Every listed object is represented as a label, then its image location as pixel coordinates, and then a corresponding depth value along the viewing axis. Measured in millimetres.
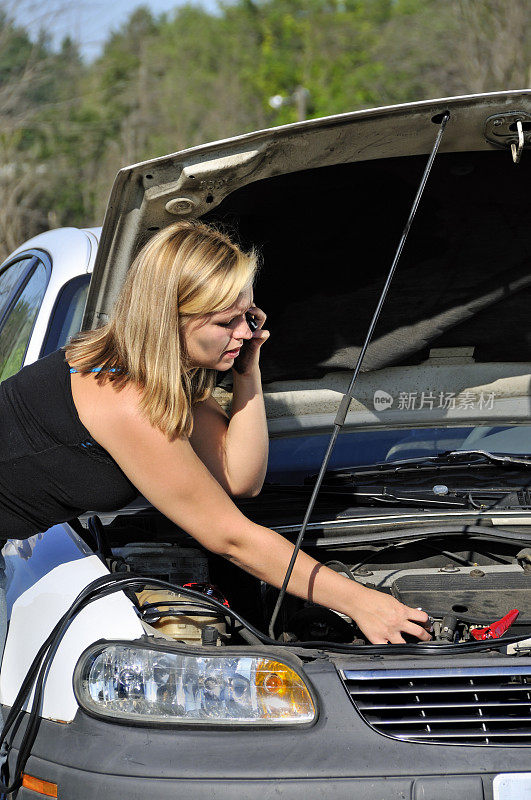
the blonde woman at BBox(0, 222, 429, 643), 3194
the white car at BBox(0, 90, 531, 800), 2961
